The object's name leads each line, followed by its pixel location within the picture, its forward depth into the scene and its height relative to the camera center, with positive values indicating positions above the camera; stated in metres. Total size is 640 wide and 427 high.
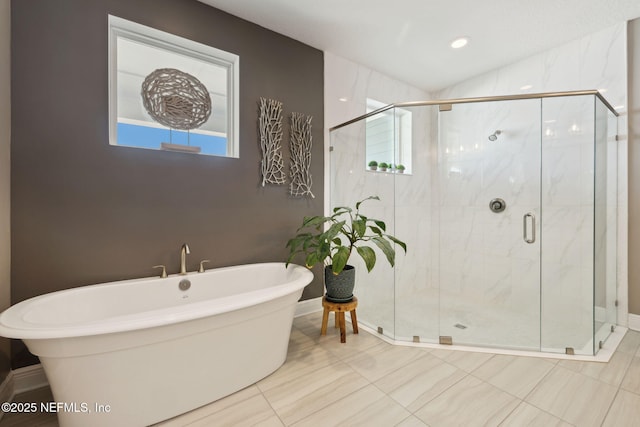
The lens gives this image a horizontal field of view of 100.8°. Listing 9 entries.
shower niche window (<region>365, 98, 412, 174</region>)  2.49 +0.73
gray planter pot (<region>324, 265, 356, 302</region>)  2.09 -0.58
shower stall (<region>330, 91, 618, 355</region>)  2.16 -0.01
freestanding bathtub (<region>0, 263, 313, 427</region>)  1.10 -0.64
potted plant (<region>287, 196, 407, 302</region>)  1.87 -0.28
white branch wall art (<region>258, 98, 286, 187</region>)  2.34 +0.66
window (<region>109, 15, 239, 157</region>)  1.91 +0.97
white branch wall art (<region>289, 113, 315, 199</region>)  2.52 +0.55
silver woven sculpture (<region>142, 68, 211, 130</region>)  1.96 +0.88
